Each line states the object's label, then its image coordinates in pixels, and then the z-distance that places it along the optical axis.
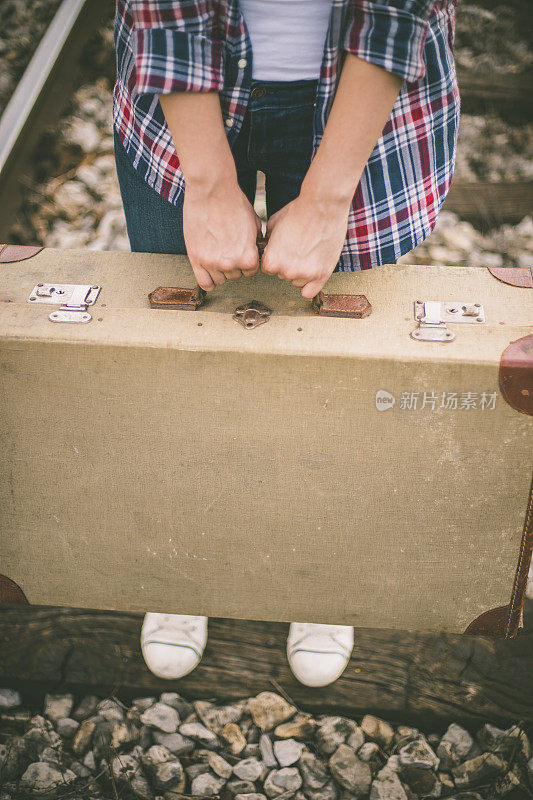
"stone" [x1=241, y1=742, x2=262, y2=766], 1.38
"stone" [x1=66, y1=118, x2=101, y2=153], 2.96
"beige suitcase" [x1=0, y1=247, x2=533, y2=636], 1.07
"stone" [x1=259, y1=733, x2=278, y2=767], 1.36
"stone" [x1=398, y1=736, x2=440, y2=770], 1.35
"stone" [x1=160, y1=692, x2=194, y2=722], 1.44
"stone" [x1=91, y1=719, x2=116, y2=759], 1.37
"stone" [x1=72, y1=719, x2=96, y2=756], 1.37
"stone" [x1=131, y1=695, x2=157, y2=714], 1.45
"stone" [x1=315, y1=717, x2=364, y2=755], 1.38
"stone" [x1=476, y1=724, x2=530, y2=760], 1.36
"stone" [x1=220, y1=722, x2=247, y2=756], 1.39
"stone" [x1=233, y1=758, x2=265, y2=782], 1.34
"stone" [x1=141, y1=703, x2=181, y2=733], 1.40
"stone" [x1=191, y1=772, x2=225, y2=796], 1.31
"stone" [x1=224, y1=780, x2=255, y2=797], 1.32
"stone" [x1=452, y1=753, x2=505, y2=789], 1.33
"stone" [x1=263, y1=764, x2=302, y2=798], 1.32
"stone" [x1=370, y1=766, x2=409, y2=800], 1.30
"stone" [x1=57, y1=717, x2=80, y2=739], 1.40
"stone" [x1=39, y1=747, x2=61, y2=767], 1.35
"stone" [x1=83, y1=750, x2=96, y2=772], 1.35
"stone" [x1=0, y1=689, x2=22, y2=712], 1.45
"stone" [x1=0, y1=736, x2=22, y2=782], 1.32
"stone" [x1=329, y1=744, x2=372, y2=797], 1.32
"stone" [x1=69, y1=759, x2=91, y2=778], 1.33
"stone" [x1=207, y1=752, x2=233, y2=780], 1.34
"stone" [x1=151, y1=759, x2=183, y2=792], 1.32
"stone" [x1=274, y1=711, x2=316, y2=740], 1.40
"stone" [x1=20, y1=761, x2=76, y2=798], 1.30
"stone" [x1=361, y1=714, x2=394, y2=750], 1.40
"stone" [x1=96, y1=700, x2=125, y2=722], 1.42
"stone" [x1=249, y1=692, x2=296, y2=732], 1.42
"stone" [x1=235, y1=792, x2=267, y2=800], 1.30
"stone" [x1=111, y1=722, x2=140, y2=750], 1.38
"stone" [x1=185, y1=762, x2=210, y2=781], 1.34
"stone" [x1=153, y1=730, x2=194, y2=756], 1.37
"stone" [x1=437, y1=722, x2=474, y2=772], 1.37
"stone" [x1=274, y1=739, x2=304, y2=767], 1.36
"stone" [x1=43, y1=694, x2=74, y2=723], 1.43
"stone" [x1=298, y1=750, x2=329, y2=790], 1.33
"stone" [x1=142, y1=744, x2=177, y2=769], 1.34
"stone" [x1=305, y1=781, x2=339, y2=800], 1.31
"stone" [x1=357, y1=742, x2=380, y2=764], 1.36
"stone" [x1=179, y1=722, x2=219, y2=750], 1.39
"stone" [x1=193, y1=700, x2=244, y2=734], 1.42
